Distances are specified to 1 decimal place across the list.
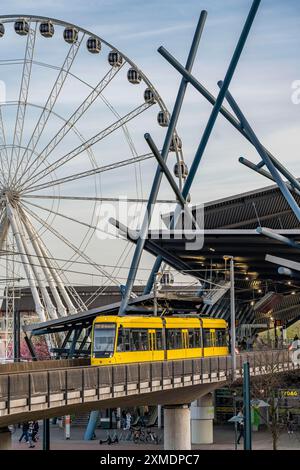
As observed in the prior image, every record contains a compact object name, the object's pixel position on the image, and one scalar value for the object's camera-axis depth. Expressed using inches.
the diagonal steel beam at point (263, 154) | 2802.7
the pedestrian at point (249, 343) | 3454.7
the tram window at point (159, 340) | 2313.0
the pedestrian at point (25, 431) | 2757.9
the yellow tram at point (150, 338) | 2123.5
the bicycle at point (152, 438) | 2787.2
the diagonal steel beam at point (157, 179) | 2987.2
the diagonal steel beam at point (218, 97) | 2871.6
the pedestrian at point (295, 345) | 3179.1
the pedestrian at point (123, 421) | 3110.0
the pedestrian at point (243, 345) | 3513.8
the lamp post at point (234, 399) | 3007.4
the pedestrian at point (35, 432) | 2736.2
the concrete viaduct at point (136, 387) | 1454.2
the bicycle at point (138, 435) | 2787.9
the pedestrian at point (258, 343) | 3545.5
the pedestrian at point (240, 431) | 2738.7
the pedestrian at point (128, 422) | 3022.1
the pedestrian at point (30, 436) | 2656.0
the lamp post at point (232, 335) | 2357.3
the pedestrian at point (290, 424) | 2928.2
